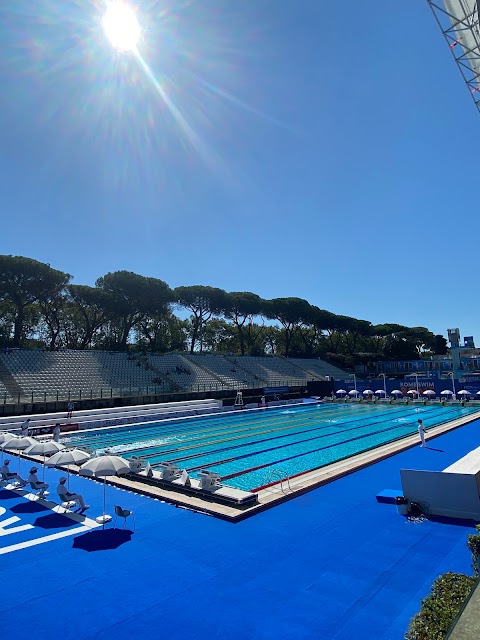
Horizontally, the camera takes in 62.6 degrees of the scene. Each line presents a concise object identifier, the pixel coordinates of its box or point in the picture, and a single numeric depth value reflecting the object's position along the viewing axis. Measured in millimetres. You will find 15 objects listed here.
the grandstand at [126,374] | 28625
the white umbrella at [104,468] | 8713
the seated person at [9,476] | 11332
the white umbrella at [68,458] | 9859
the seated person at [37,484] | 10383
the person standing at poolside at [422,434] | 16672
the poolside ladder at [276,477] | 11514
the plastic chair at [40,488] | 10367
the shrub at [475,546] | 5980
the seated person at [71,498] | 9266
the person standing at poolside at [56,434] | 18555
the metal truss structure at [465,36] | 10172
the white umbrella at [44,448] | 11109
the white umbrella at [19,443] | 12359
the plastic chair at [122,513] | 8172
